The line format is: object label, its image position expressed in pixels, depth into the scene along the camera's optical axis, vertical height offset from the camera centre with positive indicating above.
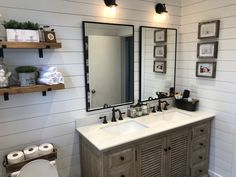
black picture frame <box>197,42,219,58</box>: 2.29 +0.14
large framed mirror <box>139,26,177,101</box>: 2.45 +0.00
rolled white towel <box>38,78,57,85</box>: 1.67 -0.16
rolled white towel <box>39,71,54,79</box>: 1.68 -0.11
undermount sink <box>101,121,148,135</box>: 2.09 -0.73
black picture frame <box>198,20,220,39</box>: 2.25 +0.39
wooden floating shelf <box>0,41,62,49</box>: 1.47 +0.14
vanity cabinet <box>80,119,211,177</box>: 1.72 -0.94
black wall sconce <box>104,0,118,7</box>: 2.03 +0.62
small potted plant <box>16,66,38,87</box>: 1.58 -0.10
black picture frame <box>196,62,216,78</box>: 2.34 -0.10
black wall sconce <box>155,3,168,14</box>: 2.42 +0.67
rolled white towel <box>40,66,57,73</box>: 1.70 -0.05
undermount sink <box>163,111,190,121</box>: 2.37 -0.69
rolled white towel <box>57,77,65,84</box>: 1.73 -0.15
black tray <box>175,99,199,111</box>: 2.54 -0.57
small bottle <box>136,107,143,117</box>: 2.37 -0.60
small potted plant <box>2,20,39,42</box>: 1.50 +0.25
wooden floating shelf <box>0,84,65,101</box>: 1.48 -0.21
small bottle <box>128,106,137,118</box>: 2.34 -0.60
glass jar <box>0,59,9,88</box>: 1.49 -0.10
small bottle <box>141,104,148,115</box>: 2.42 -0.58
